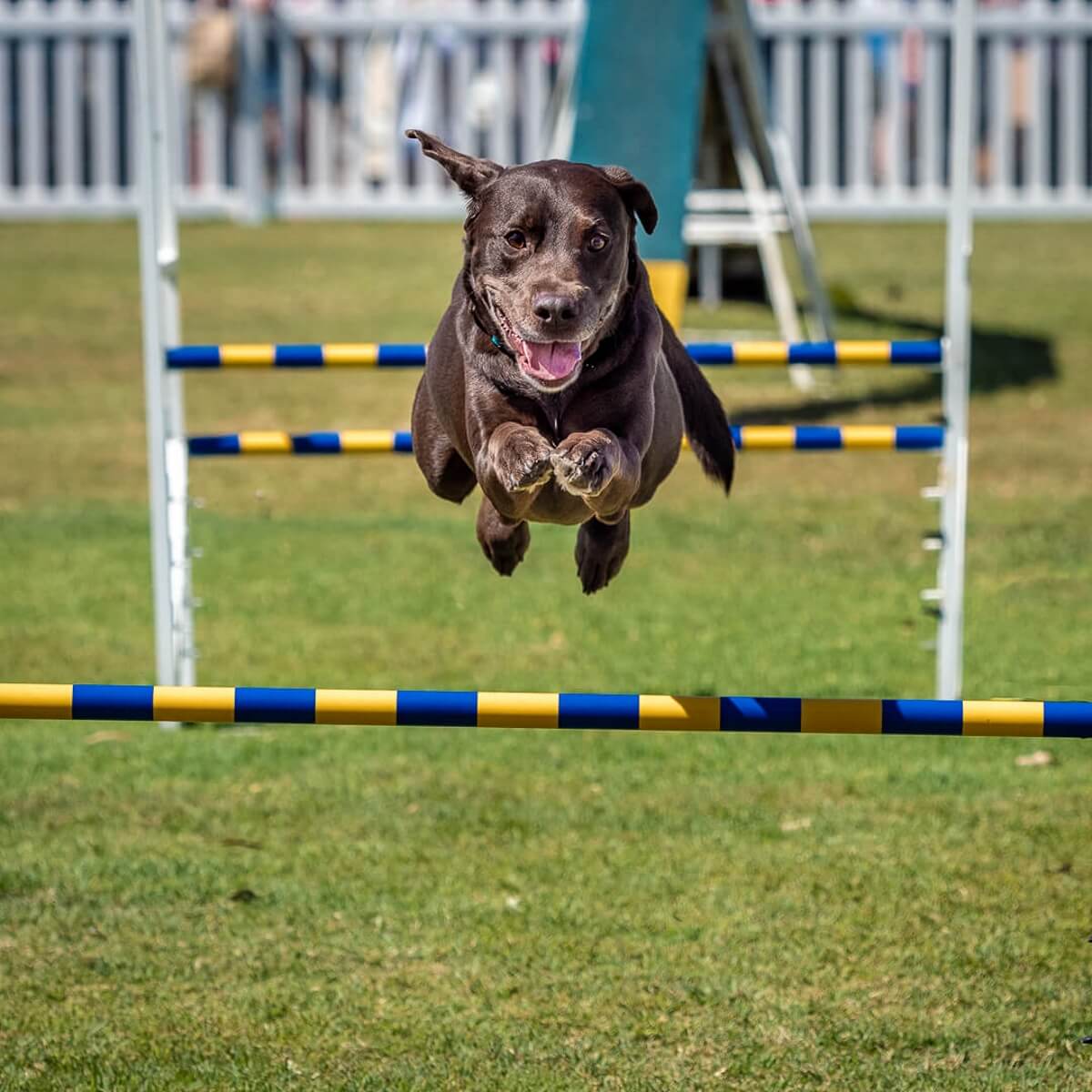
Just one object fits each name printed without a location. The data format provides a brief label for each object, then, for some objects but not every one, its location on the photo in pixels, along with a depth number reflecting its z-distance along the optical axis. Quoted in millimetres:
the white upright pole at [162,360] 12750
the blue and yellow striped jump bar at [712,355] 11805
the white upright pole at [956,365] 12305
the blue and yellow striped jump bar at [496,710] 7336
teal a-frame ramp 18922
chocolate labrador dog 7469
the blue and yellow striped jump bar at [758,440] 11898
